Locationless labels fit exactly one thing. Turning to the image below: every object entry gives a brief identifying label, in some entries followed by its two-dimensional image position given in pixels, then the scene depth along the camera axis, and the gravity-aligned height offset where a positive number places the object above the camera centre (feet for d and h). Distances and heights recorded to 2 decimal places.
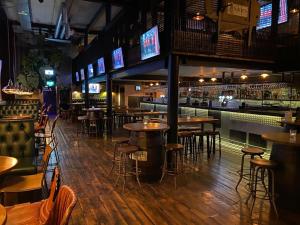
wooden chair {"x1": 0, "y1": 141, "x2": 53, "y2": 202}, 9.02 -3.17
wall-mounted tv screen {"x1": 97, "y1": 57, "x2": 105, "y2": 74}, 31.03 +4.81
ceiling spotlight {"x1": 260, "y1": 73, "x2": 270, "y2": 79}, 29.13 +3.34
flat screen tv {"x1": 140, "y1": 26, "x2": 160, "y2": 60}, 17.01 +4.38
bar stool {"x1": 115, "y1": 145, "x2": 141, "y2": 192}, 13.55 -3.06
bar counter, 20.72 -1.95
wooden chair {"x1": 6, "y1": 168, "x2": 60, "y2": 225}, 6.52 -3.28
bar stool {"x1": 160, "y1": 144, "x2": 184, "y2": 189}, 14.31 -3.84
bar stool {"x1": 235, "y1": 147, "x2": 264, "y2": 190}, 12.33 -2.50
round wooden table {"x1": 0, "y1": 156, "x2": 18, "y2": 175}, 7.29 -1.99
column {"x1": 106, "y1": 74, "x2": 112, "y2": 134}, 30.99 +0.46
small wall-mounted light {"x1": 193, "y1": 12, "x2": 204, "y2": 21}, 16.57 +5.96
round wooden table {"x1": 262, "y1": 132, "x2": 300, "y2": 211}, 10.46 -3.01
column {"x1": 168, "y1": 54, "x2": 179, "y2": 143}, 16.29 +0.51
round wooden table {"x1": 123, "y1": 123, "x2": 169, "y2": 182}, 14.46 -2.71
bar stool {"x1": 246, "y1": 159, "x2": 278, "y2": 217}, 10.62 -3.28
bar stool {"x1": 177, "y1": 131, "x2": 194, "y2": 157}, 18.51 -3.32
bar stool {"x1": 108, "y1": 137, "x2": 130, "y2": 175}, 15.50 -2.43
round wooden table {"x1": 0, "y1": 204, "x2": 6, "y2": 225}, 4.82 -2.35
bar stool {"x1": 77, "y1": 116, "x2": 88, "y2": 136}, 31.89 -3.52
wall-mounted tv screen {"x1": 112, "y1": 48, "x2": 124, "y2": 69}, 25.16 +4.75
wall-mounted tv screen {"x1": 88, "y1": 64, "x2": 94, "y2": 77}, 37.63 +5.10
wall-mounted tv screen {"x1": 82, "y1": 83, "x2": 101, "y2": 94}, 54.15 +3.24
